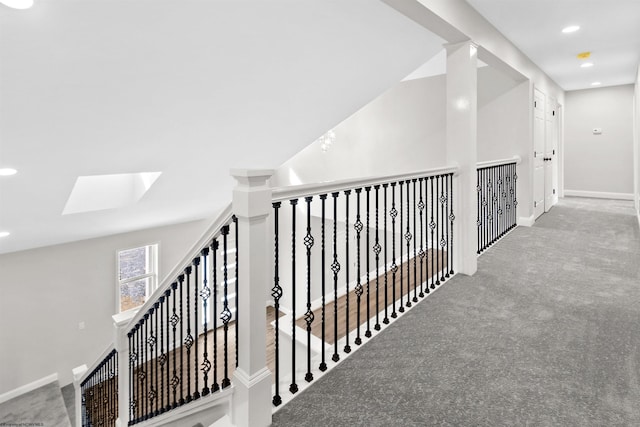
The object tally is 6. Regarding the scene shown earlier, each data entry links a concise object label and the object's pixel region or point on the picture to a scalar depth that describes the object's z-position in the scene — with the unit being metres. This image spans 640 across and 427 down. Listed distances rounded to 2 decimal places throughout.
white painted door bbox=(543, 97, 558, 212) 6.53
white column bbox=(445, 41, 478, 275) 3.33
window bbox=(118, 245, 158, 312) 7.38
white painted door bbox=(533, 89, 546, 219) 5.71
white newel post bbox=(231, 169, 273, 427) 1.43
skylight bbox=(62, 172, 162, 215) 5.61
